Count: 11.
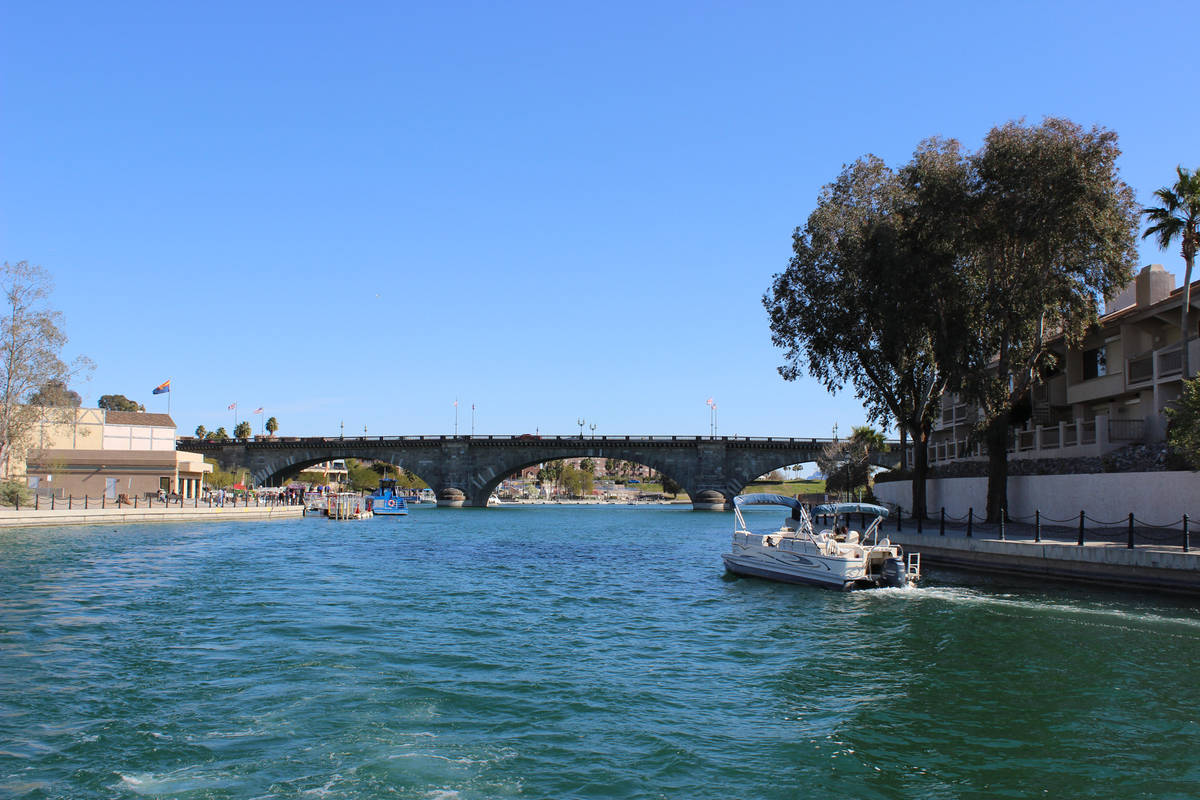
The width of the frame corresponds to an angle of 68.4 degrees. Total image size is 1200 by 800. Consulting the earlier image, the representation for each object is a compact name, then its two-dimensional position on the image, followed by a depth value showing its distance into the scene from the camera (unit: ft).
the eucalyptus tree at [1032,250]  109.50
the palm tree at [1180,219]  120.37
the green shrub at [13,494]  184.96
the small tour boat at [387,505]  306.76
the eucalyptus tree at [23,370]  196.34
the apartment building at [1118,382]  124.98
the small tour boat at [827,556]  92.58
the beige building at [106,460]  235.81
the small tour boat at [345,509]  261.03
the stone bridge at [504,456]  365.61
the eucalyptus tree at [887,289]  122.72
